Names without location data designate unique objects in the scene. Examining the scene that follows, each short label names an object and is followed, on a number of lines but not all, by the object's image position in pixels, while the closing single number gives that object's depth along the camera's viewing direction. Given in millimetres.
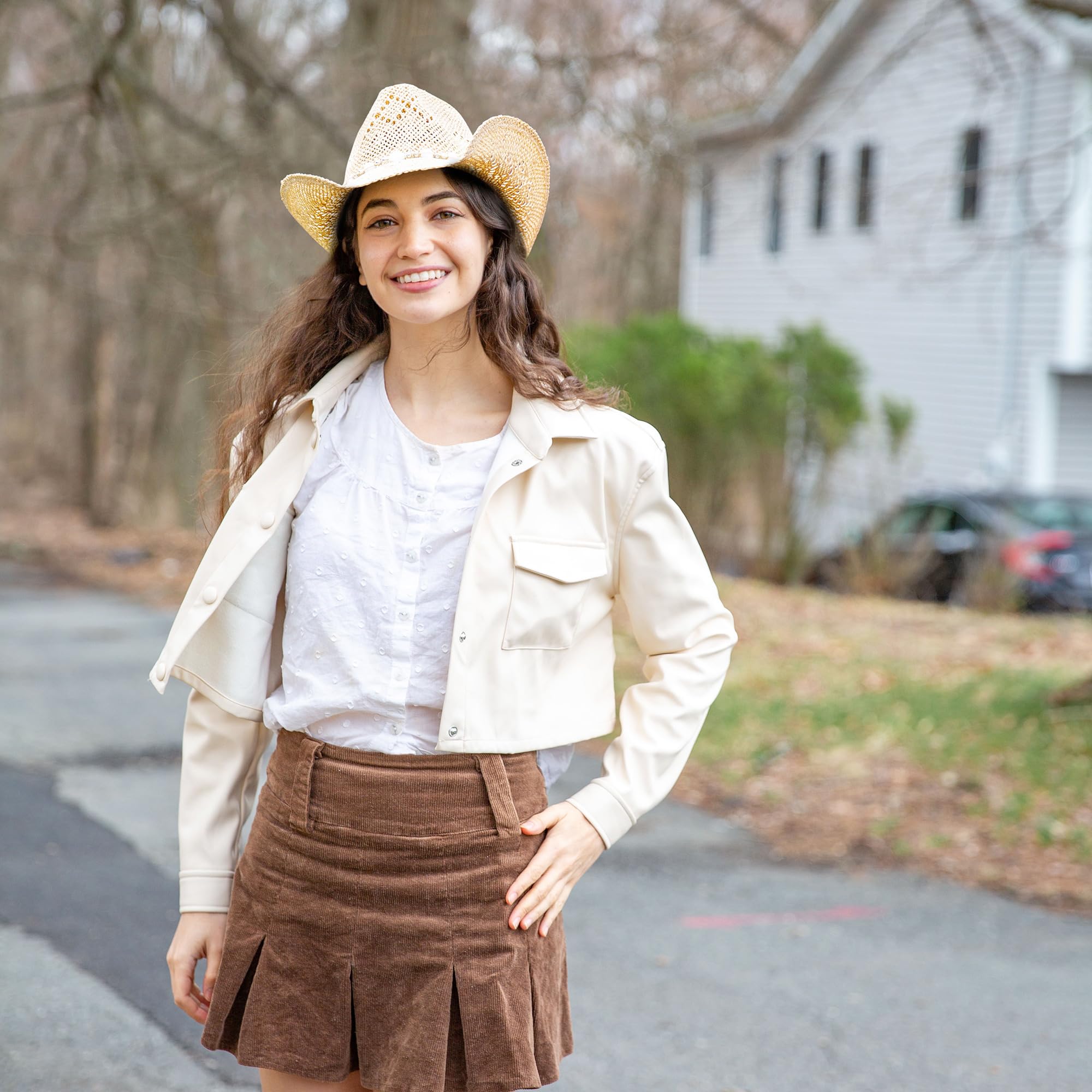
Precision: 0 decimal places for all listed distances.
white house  16453
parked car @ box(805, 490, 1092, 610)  12570
